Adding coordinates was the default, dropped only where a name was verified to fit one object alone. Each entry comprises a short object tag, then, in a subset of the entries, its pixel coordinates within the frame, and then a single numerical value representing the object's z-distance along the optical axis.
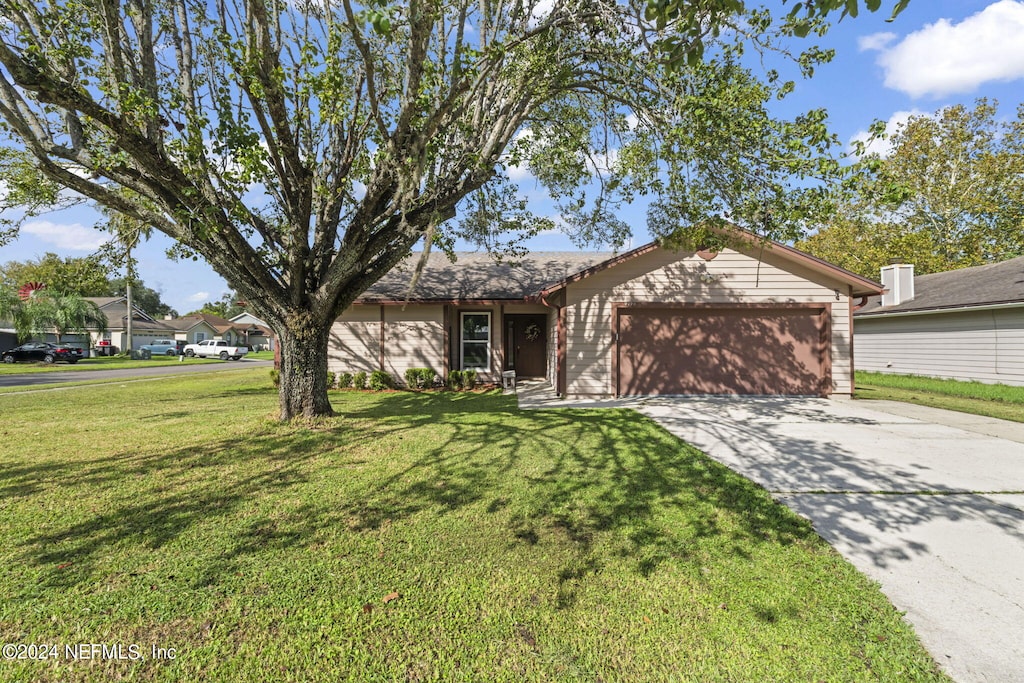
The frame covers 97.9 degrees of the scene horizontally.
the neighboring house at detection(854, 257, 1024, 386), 12.69
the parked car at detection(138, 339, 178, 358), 37.78
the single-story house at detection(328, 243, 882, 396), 11.24
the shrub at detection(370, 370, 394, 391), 12.98
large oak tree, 5.47
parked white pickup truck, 35.28
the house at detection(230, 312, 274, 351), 57.02
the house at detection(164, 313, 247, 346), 49.81
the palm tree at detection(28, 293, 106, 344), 27.20
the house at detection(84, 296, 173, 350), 39.31
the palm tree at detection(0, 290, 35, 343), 25.89
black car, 25.95
